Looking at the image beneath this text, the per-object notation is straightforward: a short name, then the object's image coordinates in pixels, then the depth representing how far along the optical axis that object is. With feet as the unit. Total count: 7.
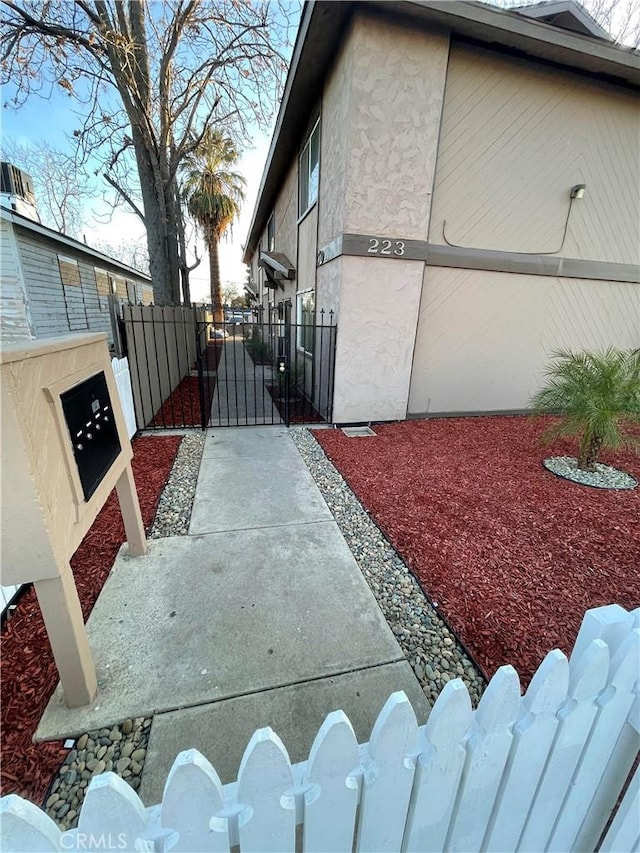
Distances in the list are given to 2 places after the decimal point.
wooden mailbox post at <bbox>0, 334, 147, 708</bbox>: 4.46
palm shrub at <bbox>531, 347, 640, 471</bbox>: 13.26
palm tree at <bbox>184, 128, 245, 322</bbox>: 43.57
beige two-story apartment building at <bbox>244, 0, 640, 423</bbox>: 16.47
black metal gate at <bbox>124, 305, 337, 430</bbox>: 19.43
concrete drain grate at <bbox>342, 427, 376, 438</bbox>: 19.70
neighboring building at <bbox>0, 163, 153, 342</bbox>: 24.13
